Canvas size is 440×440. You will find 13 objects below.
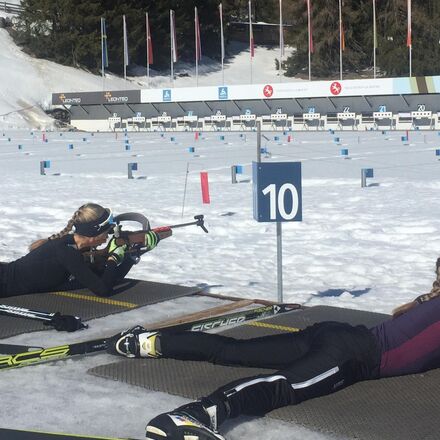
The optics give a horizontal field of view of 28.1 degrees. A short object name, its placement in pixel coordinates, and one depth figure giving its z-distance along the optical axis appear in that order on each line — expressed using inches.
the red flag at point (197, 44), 2292.2
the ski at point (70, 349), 209.3
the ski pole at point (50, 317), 246.1
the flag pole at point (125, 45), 2283.5
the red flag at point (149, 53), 2267.5
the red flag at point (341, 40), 2021.4
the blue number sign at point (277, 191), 275.4
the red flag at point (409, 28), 1862.2
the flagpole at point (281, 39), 2022.6
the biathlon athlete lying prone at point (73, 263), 268.2
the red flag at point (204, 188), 537.3
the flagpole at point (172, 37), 2169.5
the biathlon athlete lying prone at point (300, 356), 163.3
